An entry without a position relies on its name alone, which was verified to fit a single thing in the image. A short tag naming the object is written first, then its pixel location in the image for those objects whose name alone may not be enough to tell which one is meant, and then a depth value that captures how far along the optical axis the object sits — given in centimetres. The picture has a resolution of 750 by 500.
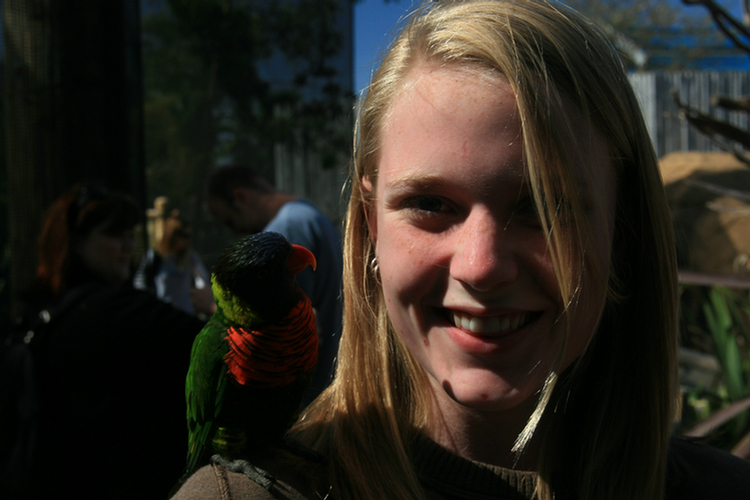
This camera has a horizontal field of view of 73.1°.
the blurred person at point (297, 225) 185
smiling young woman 60
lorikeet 73
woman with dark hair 168
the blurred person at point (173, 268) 286
